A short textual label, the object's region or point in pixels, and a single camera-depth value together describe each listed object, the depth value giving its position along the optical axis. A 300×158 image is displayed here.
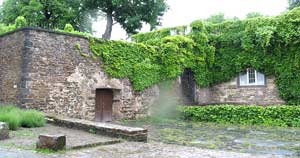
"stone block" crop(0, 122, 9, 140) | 7.24
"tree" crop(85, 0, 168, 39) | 28.25
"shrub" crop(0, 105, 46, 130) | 8.82
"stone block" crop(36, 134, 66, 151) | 6.16
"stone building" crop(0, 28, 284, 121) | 11.56
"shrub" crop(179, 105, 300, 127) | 13.18
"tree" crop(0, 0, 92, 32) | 26.98
